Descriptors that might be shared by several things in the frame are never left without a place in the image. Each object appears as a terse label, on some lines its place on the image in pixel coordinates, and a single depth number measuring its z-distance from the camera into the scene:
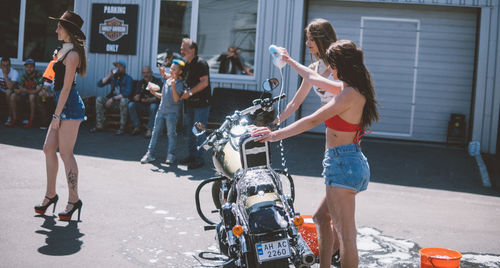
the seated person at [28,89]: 12.00
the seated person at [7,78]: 12.47
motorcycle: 3.85
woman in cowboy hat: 5.56
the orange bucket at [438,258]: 4.03
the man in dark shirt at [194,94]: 8.75
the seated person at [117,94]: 11.68
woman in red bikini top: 3.68
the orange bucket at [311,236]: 4.77
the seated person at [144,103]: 11.50
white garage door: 12.48
